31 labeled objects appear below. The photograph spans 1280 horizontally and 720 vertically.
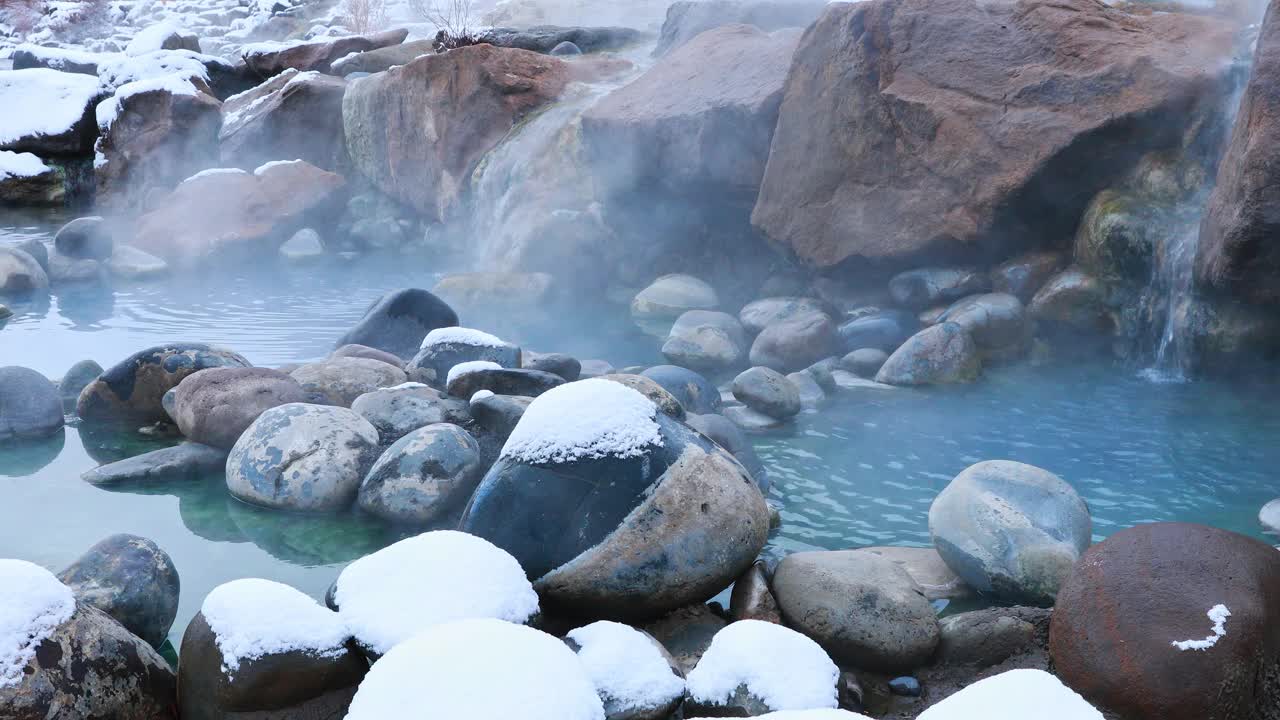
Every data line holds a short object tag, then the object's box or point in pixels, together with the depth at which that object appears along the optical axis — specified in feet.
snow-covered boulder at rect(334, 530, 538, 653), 9.74
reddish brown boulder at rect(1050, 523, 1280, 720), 8.54
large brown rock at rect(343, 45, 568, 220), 38.45
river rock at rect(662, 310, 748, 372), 23.54
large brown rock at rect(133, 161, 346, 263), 38.14
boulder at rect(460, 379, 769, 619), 11.10
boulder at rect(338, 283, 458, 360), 22.95
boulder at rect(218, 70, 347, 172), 47.01
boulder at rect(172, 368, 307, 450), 16.84
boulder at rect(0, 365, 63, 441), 17.97
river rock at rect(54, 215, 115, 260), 34.88
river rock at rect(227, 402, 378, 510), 15.01
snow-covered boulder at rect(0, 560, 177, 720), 8.44
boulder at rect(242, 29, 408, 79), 58.75
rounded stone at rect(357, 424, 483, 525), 14.52
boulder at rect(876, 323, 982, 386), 21.63
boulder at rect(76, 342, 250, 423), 18.89
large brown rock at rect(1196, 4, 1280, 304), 18.12
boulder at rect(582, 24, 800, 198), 28.89
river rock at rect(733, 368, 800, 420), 19.58
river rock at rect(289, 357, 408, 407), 18.40
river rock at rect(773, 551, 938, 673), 10.61
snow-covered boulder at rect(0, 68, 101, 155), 50.85
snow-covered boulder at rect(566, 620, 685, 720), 9.42
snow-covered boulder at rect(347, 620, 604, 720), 6.36
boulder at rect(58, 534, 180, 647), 10.80
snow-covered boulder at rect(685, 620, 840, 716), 9.14
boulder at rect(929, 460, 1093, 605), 11.81
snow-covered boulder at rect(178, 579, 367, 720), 9.27
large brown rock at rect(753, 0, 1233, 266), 22.89
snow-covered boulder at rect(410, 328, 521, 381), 19.17
